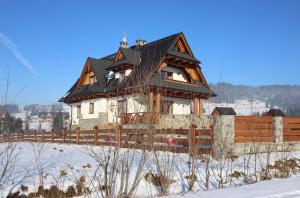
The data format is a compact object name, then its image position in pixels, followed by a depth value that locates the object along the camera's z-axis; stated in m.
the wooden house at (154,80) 22.78
